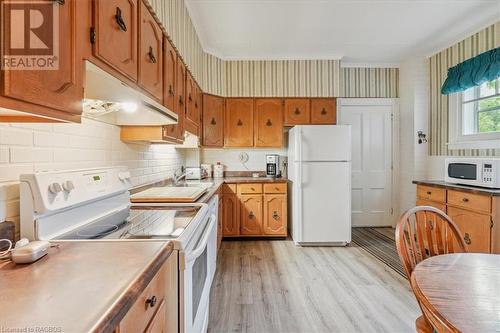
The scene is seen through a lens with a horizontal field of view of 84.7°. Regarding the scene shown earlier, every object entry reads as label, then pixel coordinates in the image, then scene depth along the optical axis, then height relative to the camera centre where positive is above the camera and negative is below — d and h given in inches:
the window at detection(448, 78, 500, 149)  118.3 +21.7
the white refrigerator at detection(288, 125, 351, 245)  140.6 -10.4
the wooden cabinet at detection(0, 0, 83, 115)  24.4 +8.8
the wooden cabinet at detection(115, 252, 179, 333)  28.4 -17.6
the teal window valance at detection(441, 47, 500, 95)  111.5 +40.2
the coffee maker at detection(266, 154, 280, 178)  166.7 -1.3
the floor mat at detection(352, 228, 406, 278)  120.3 -42.3
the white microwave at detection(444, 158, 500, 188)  97.3 -3.0
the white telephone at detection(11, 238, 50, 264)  31.8 -10.4
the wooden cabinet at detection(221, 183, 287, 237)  149.8 -25.3
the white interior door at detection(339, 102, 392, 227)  173.9 +9.4
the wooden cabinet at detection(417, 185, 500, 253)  92.7 -18.7
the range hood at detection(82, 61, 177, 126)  41.6 +12.4
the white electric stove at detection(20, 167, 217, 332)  38.0 -10.4
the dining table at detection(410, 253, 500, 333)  28.5 -16.1
